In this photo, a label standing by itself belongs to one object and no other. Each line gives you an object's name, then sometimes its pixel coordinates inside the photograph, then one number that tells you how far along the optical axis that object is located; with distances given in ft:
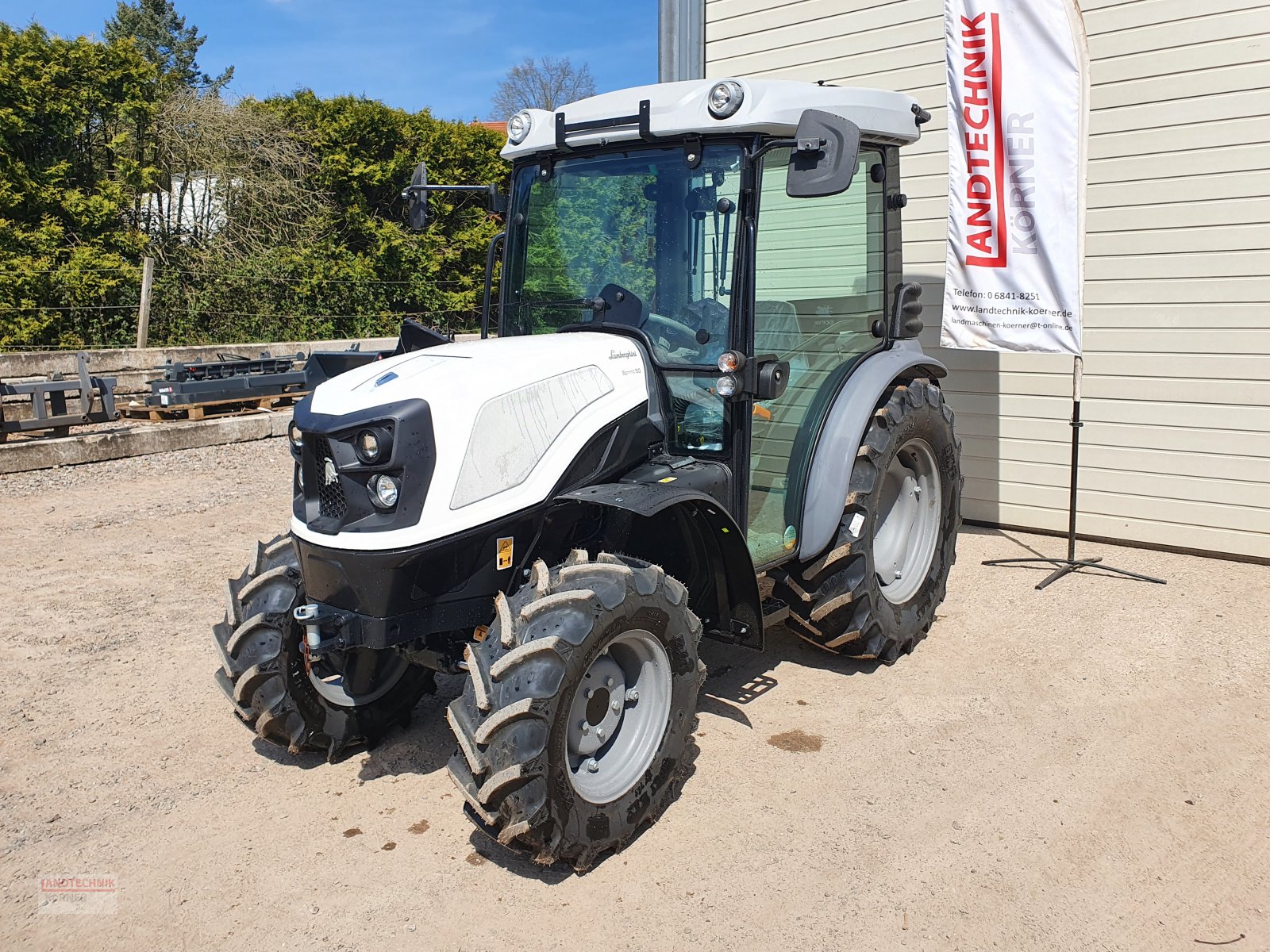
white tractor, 9.96
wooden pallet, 36.17
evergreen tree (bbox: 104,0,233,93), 126.82
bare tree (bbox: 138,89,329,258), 50.31
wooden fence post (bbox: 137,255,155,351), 42.47
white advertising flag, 17.87
